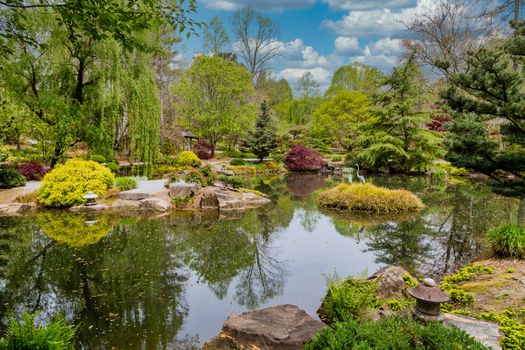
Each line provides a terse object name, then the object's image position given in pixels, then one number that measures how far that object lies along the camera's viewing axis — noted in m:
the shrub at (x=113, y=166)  15.90
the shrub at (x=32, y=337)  3.07
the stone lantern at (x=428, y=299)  3.76
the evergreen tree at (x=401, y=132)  19.77
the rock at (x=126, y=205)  11.80
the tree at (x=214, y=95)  24.84
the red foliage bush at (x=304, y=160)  23.80
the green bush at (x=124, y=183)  13.00
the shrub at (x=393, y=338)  2.74
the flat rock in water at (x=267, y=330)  3.95
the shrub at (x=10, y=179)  13.00
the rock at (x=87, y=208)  11.42
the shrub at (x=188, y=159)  19.28
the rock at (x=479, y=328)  3.75
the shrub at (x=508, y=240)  6.32
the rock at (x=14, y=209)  11.02
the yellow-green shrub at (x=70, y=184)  11.61
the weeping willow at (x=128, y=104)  13.73
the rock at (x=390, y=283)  5.42
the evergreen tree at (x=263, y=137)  25.14
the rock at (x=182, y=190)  12.52
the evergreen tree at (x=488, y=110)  5.75
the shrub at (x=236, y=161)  23.00
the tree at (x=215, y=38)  26.56
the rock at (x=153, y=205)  11.84
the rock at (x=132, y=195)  12.20
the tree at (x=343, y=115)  27.83
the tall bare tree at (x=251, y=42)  34.09
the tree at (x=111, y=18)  3.51
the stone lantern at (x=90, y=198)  11.50
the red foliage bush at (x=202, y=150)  25.05
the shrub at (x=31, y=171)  14.84
